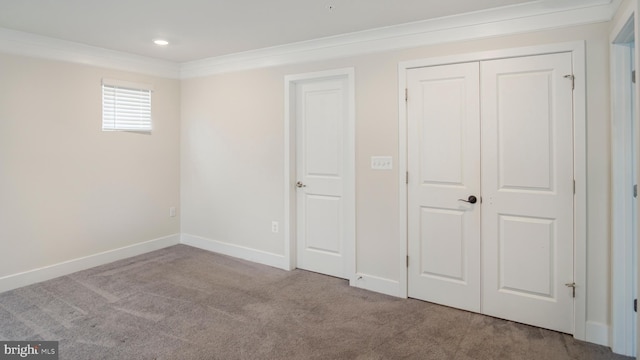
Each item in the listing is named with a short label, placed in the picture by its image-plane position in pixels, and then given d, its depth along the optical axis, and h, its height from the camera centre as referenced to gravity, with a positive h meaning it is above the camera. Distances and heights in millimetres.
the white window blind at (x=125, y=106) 3996 +912
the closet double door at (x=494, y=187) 2557 -44
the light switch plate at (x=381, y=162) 3203 +181
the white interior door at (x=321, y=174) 3602 +86
